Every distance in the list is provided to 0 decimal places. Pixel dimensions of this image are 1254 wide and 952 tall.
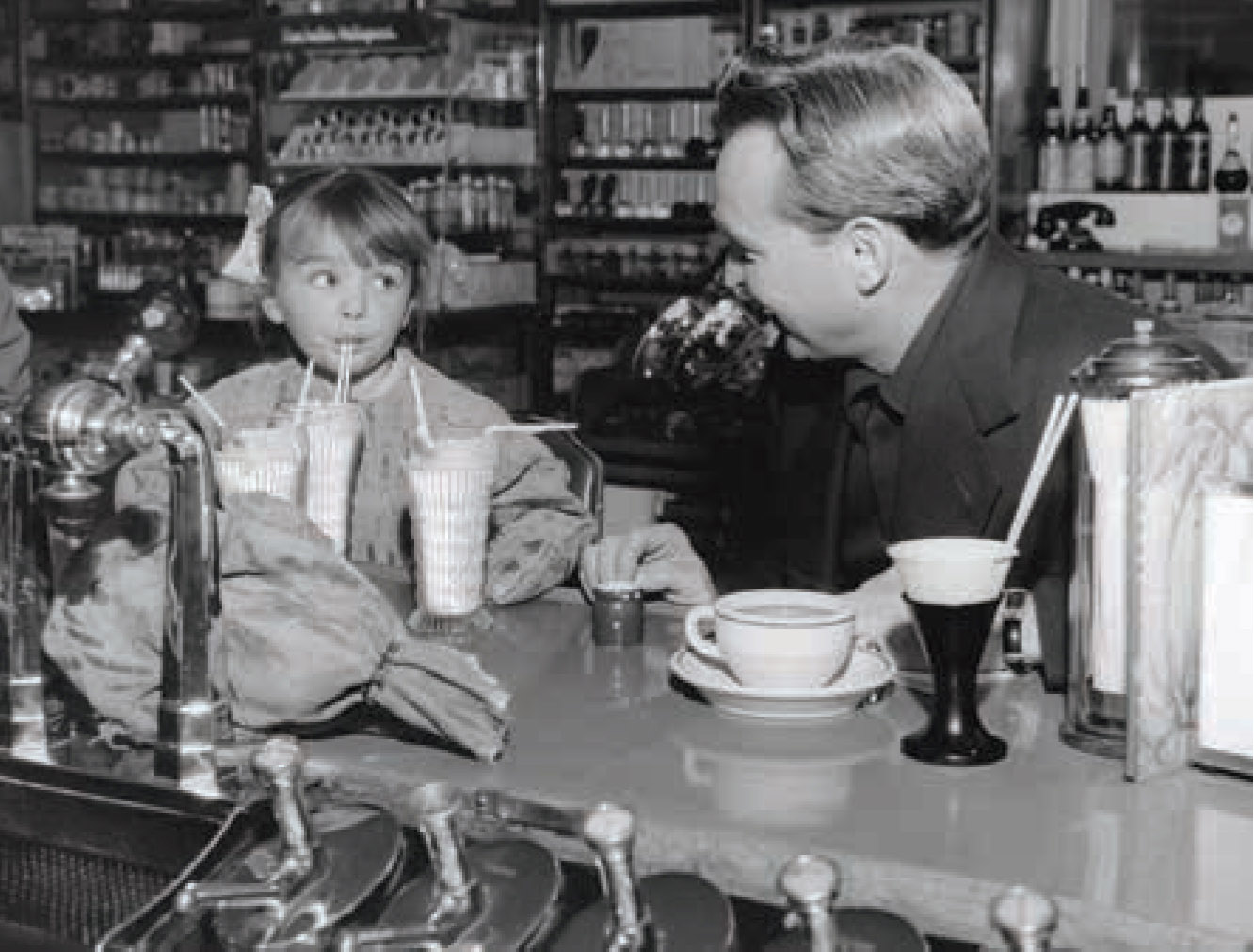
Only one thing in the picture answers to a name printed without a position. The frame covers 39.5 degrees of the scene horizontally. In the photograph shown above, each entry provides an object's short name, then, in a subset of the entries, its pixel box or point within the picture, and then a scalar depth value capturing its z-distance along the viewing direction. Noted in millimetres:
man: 2178
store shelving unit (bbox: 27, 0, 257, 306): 8711
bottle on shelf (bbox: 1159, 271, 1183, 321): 5930
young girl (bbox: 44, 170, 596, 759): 1525
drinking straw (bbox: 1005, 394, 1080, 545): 1559
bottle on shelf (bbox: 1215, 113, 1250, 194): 5980
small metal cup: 1939
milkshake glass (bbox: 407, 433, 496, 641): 1938
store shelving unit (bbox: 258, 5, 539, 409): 7508
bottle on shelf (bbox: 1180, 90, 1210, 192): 6074
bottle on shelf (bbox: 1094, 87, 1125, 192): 6199
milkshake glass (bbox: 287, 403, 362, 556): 2045
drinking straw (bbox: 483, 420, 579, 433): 1997
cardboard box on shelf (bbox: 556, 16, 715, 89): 7414
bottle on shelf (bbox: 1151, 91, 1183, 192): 6109
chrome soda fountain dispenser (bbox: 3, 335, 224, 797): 1435
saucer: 1628
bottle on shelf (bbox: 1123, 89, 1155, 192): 6152
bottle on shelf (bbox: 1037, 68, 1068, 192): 6270
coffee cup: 1638
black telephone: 6109
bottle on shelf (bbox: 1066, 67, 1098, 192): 6199
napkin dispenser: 1407
